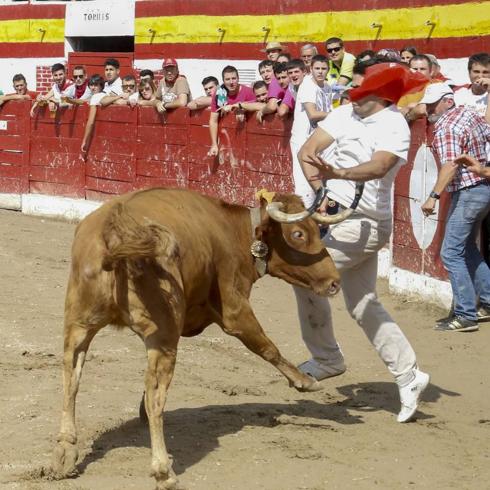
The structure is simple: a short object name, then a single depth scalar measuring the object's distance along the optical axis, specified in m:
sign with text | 19.50
